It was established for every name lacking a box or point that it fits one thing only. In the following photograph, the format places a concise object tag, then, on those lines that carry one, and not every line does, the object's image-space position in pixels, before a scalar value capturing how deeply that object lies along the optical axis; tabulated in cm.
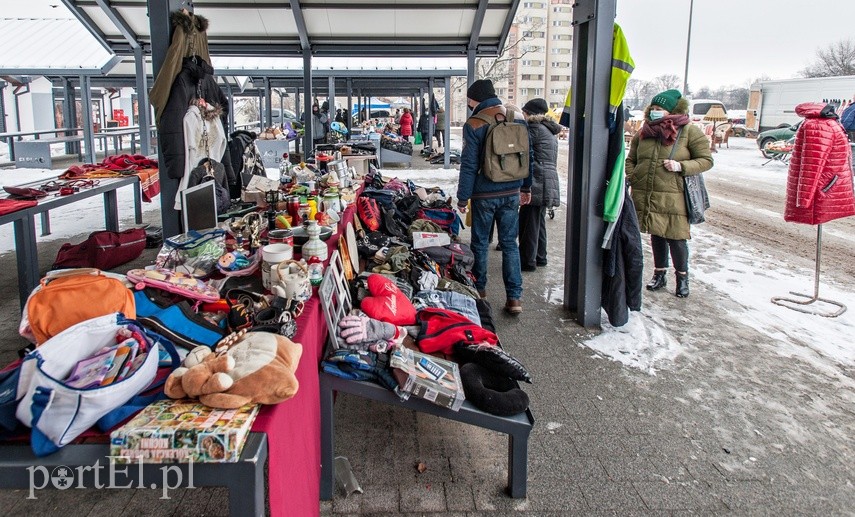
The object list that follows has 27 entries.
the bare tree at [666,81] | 7915
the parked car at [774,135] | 2258
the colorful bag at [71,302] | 204
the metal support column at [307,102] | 1066
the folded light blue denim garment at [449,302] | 398
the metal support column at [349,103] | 2129
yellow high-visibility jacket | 484
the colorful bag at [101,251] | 648
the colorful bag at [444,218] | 720
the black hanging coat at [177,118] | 517
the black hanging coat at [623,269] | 499
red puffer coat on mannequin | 548
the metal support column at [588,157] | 492
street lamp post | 2815
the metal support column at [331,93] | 1848
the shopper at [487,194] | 525
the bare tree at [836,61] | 4753
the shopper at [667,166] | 565
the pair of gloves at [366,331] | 292
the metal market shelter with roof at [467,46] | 502
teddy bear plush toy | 186
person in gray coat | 684
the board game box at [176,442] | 168
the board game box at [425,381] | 272
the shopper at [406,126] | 2620
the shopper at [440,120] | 2328
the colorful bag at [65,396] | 167
